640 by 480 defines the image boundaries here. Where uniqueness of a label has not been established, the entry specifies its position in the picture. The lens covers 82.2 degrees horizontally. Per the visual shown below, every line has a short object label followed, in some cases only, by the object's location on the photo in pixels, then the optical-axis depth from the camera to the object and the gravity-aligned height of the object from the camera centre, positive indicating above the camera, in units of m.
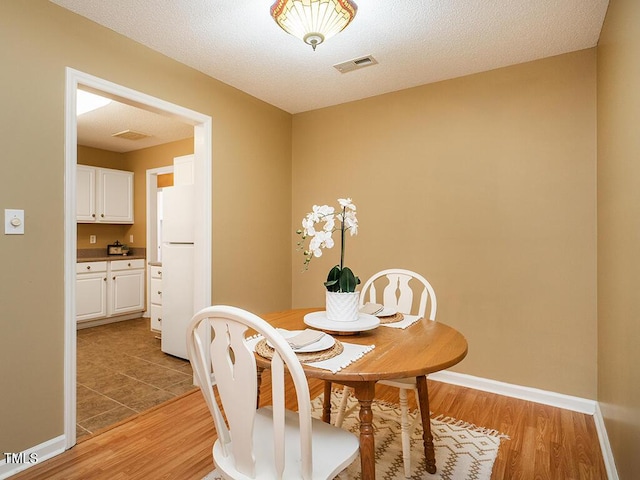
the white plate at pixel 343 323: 1.54 -0.36
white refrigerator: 3.32 -0.22
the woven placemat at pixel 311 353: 1.25 -0.39
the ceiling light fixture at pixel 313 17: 1.69 +1.08
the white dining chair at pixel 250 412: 0.98 -0.48
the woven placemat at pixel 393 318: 1.81 -0.39
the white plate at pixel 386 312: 1.87 -0.37
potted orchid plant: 1.58 -0.14
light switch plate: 1.75 +0.10
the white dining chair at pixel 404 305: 1.71 -0.39
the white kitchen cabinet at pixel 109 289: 4.42 -0.60
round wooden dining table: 1.16 -0.41
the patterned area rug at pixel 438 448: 1.74 -1.10
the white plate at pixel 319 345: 1.29 -0.37
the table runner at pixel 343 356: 1.19 -0.40
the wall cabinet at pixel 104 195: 4.74 +0.64
